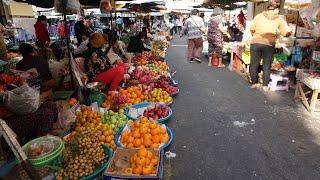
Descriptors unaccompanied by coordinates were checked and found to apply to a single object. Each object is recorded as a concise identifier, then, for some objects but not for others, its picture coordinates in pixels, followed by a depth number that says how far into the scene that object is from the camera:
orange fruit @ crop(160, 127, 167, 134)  3.78
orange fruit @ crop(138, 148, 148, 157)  3.00
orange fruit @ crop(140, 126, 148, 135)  3.67
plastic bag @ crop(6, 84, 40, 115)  3.28
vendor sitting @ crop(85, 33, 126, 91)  5.53
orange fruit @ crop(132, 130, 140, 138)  3.64
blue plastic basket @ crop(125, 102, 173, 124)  4.51
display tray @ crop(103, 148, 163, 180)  2.71
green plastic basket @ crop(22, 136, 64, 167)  2.76
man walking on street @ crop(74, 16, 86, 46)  10.13
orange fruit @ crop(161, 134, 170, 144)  3.69
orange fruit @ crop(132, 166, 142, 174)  2.81
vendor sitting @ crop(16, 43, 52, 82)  5.11
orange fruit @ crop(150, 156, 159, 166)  2.96
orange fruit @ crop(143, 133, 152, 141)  3.60
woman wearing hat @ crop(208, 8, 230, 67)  10.39
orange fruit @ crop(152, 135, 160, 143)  3.63
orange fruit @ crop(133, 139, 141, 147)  3.53
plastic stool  6.38
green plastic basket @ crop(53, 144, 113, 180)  2.91
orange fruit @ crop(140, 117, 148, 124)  3.90
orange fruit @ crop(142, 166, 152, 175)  2.79
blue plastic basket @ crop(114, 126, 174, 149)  3.61
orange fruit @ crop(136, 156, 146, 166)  2.89
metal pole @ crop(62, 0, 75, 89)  4.54
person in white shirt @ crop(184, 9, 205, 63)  10.55
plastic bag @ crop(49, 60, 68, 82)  5.16
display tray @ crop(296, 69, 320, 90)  4.84
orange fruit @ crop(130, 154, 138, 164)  2.98
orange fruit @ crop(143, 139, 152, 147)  3.55
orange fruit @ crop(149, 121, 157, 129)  3.78
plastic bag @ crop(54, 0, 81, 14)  4.62
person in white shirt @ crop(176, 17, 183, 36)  31.98
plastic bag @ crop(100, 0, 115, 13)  7.15
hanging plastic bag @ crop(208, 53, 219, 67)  10.05
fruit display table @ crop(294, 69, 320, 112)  4.87
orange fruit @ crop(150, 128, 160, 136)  3.71
